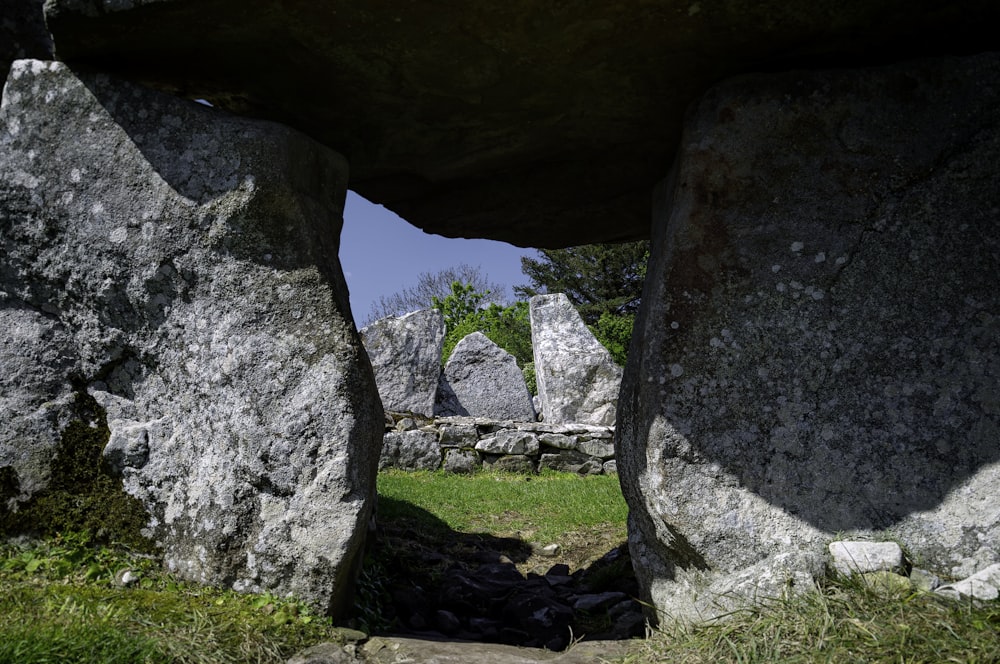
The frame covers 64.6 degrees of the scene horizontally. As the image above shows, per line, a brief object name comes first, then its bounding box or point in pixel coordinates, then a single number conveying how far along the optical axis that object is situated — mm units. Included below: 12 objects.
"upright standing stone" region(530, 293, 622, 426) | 12992
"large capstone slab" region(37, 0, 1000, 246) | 3246
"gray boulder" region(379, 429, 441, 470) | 10266
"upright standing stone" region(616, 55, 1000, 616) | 3205
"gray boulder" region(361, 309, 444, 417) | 12406
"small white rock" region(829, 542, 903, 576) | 3033
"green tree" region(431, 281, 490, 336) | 26688
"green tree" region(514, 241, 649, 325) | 27281
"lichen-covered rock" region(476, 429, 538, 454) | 10516
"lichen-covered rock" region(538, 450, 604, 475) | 10547
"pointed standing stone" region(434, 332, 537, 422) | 13695
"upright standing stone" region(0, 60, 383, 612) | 3471
